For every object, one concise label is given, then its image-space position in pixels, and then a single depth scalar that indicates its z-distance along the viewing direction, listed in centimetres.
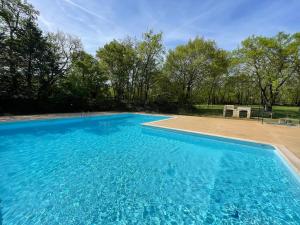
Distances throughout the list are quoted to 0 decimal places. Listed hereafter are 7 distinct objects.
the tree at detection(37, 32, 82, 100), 1361
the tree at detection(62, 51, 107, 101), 1462
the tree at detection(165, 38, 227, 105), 1827
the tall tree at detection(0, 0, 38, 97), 1150
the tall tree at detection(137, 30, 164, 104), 1880
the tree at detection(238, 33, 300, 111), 1452
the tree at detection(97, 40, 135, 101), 1839
